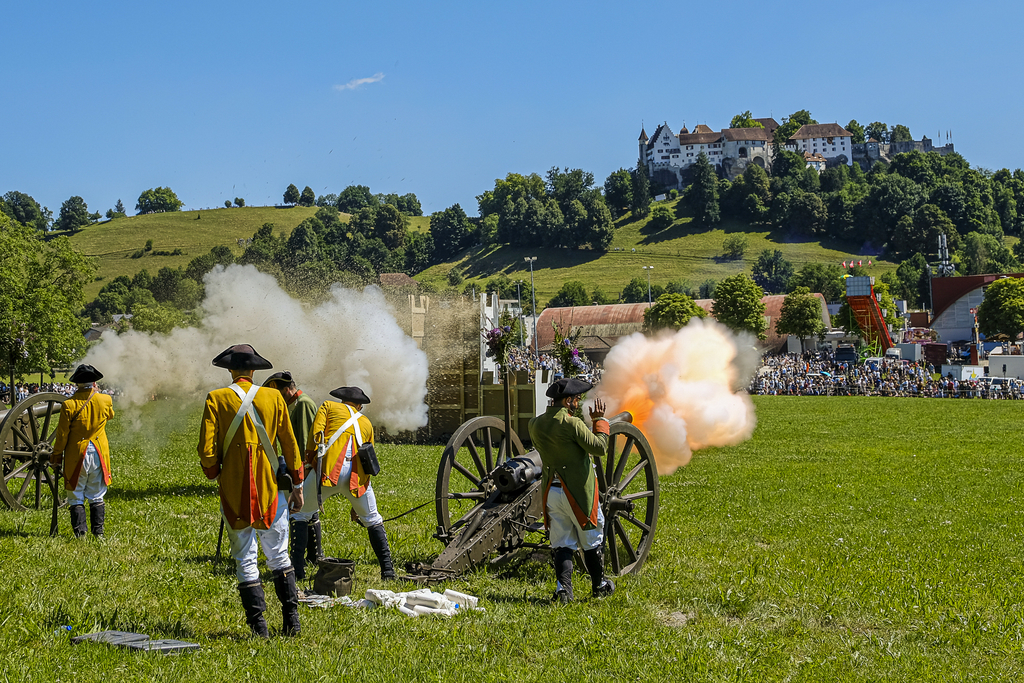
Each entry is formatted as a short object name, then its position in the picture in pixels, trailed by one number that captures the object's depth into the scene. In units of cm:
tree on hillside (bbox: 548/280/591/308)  11325
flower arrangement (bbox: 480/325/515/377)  1376
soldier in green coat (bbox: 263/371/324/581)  823
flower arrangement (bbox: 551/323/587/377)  1524
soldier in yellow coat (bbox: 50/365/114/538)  856
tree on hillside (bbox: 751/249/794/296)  12181
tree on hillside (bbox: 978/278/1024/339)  6844
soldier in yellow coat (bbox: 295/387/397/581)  746
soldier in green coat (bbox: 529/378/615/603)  707
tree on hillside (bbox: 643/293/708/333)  7719
